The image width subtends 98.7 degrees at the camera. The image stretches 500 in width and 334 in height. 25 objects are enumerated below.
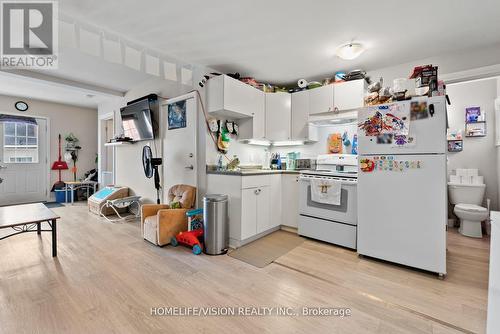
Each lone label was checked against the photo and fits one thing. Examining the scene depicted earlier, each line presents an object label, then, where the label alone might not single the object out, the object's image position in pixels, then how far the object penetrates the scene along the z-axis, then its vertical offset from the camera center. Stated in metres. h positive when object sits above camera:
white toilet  3.10 -0.56
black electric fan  3.42 +0.01
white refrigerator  2.02 -0.19
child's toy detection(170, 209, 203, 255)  2.56 -0.86
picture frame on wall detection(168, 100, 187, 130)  3.37 +0.82
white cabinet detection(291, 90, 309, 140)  3.39 +0.82
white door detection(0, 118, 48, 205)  5.00 +0.10
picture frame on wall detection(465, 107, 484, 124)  3.52 +0.84
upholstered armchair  2.73 -0.69
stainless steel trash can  2.54 -0.70
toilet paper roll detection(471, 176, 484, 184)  3.45 -0.23
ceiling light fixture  2.54 +1.40
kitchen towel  2.69 -0.33
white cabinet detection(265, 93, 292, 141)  3.53 +0.82
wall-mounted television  3.78 +0.89
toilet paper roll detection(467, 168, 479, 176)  3.52 -0.11
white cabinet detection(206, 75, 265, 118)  2.89 +0.97
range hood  3.01 +0.69
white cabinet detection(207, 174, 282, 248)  2.73 -0.50
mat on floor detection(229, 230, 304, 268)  2.41 -1.04
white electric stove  2.62 -0.56
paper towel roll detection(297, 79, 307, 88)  3.39 +1.31
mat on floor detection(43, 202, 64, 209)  5.06 -0.94
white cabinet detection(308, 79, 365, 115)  2.93 +0.99
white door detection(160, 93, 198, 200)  3.21 +0.39
